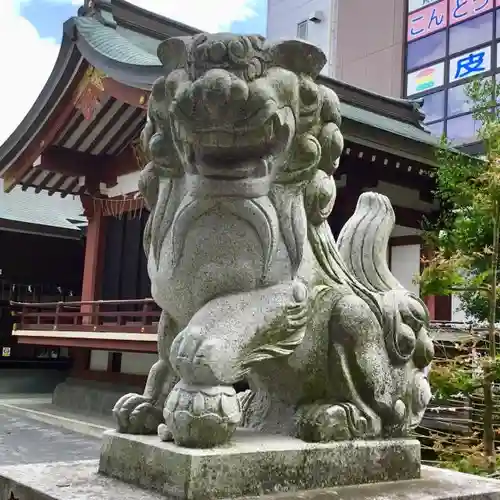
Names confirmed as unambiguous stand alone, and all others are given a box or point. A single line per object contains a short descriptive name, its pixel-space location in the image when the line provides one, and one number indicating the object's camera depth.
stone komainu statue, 1.80
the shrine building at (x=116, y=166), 8.05
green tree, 4.99
